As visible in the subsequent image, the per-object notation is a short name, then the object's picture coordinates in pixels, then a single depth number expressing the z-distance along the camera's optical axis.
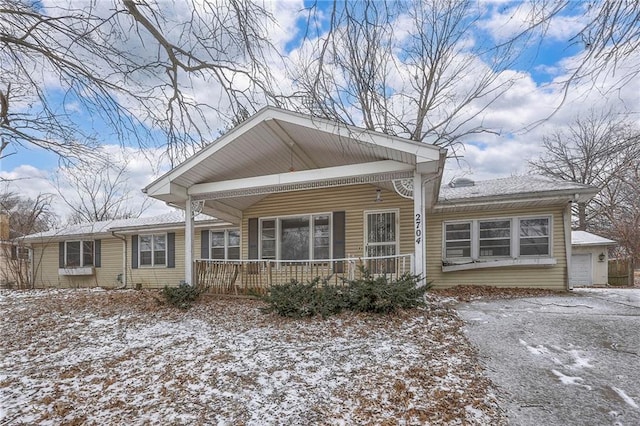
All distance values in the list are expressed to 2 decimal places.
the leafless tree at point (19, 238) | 14.04
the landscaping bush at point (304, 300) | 5.73
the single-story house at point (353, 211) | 6.79
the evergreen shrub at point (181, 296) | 6.98
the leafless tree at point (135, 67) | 3.80
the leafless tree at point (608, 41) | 2.82
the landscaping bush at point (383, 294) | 5.62
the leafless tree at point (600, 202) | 13.74
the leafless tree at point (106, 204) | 22.88
